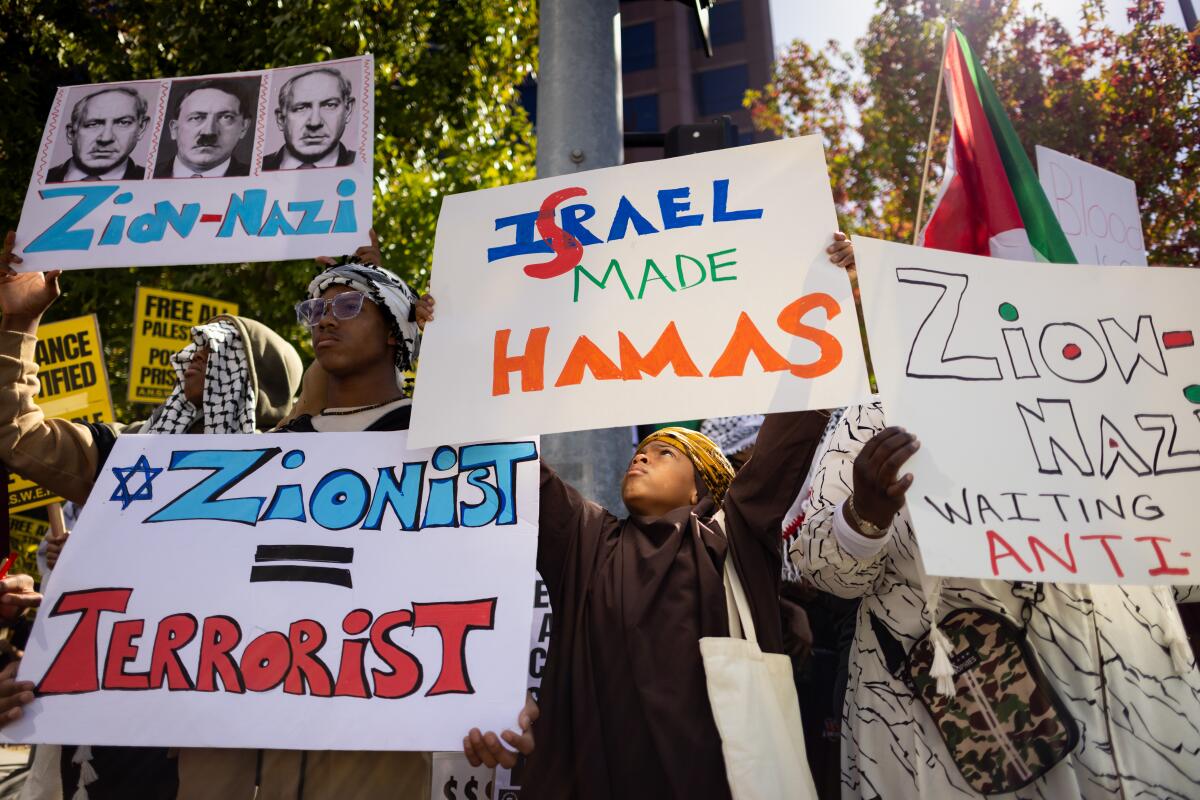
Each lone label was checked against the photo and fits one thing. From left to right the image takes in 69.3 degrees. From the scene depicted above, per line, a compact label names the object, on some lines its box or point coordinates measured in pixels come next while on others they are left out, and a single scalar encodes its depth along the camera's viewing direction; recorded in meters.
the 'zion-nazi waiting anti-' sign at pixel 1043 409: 1.80
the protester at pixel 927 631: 1.85
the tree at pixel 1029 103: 7.44
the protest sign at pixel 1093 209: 3.24
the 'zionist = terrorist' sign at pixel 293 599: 1.90
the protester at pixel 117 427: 2.27
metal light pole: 2.95
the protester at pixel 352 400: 2.03
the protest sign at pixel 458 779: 2.58
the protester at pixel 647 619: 2.00
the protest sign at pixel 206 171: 2.57
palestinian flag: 2.73
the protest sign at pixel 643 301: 2.05
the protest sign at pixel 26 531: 4.72
